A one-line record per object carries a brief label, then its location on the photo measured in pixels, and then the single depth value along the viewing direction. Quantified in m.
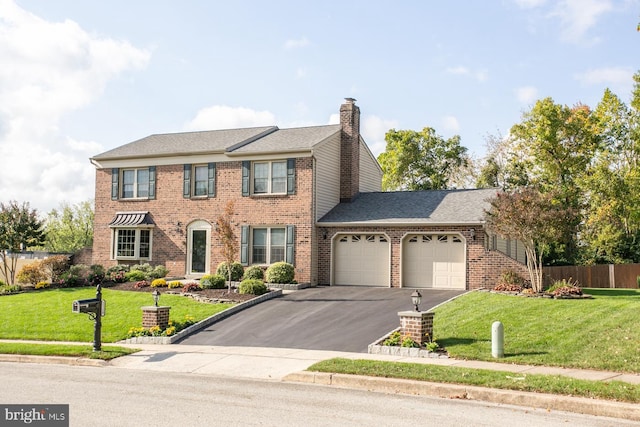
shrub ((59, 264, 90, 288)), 26.95
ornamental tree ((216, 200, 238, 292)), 23.12
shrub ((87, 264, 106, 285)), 27.20
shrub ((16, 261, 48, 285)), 28.44
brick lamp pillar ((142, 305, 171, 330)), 17.89
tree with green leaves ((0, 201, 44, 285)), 29.47
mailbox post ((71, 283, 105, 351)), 15.47
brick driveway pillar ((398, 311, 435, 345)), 14.50
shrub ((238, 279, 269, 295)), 22.38
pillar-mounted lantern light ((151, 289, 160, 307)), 18.16
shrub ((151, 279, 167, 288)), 25.12
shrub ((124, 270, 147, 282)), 26.73
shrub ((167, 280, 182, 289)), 24.58
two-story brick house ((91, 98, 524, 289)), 24.69
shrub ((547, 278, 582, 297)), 19.27
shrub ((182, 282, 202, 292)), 23.62
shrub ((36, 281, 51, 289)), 27.25
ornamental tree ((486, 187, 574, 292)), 20.59
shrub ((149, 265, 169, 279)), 27.42
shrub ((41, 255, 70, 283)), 28.67
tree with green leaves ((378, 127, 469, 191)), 45.12
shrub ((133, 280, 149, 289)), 25.12
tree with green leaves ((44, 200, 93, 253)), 69.50
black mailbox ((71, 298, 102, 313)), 15.46
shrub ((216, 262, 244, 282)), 25.41
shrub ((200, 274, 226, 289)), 23.84
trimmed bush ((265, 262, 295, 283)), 24.55
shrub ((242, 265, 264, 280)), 24.70
